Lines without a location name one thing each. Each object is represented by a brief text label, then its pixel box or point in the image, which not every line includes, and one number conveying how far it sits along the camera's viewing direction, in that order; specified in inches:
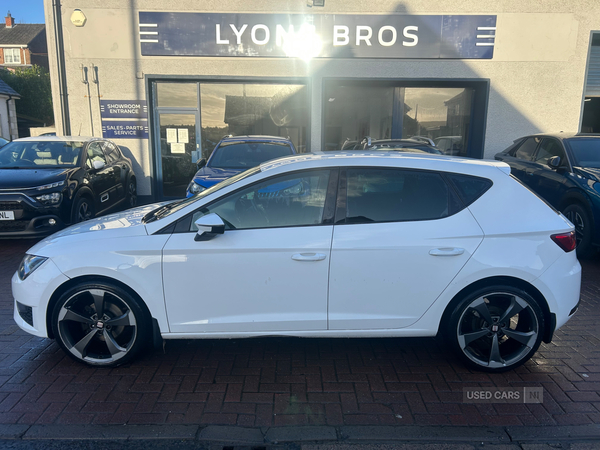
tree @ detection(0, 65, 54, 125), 1400.1
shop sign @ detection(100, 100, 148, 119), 429.1
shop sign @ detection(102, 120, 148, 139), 432.5
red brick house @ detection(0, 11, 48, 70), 1972.2
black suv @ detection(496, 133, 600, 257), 242.2
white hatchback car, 125.6
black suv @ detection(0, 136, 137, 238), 255.3
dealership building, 415.8
